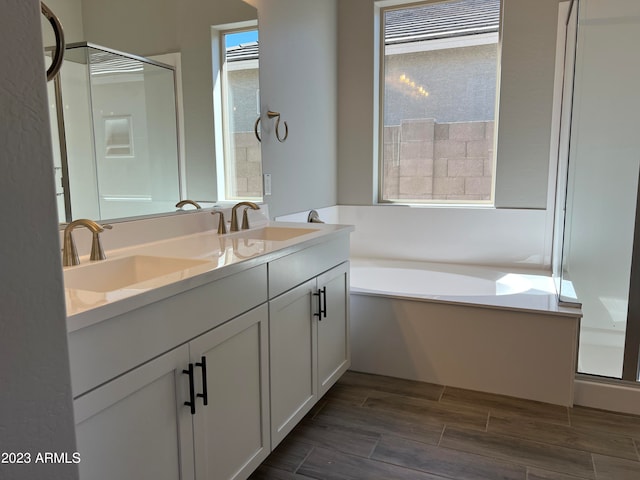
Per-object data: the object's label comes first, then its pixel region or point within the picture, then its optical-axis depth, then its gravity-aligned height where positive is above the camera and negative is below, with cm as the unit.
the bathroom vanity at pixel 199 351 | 102 -50
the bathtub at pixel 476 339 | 225 -85
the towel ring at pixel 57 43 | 132 +36
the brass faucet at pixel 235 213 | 218 -20
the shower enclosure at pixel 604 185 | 229 -9
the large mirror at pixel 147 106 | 152 +24
